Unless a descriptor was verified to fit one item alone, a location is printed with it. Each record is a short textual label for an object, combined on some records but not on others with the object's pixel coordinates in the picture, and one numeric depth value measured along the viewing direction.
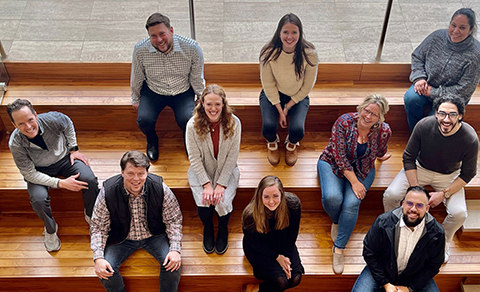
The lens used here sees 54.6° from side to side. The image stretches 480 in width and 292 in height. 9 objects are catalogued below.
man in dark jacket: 2.71
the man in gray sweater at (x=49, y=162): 2.98
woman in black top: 2.78
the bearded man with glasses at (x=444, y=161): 2.91
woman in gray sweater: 3.26
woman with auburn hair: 3.01
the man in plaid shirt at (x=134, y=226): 2.88
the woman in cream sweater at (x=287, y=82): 3.16
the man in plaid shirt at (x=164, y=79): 3.31
